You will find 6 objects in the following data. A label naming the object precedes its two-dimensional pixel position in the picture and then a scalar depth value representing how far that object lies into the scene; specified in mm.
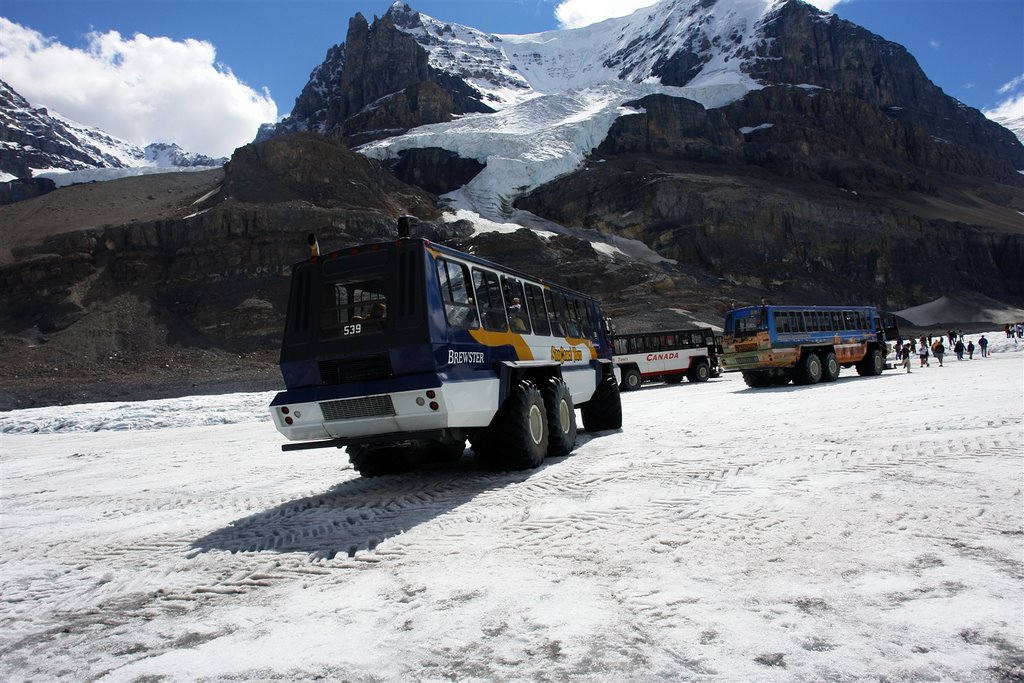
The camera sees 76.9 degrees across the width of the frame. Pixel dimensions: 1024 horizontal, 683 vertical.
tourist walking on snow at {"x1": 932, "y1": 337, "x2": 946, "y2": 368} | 34312
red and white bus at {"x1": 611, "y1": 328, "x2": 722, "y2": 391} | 32531
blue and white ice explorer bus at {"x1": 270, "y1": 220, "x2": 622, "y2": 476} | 6945
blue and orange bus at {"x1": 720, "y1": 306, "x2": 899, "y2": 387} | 22281
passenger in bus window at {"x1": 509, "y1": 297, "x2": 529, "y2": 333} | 9023
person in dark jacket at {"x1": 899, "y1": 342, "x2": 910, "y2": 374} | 28264
